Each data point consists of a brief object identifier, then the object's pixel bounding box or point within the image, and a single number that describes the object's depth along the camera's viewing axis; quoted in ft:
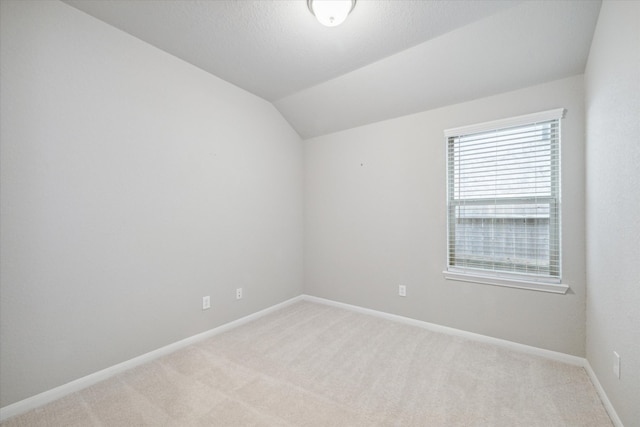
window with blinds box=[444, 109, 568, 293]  7.30
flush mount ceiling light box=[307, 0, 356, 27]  5.60
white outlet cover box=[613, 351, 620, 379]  4.71
